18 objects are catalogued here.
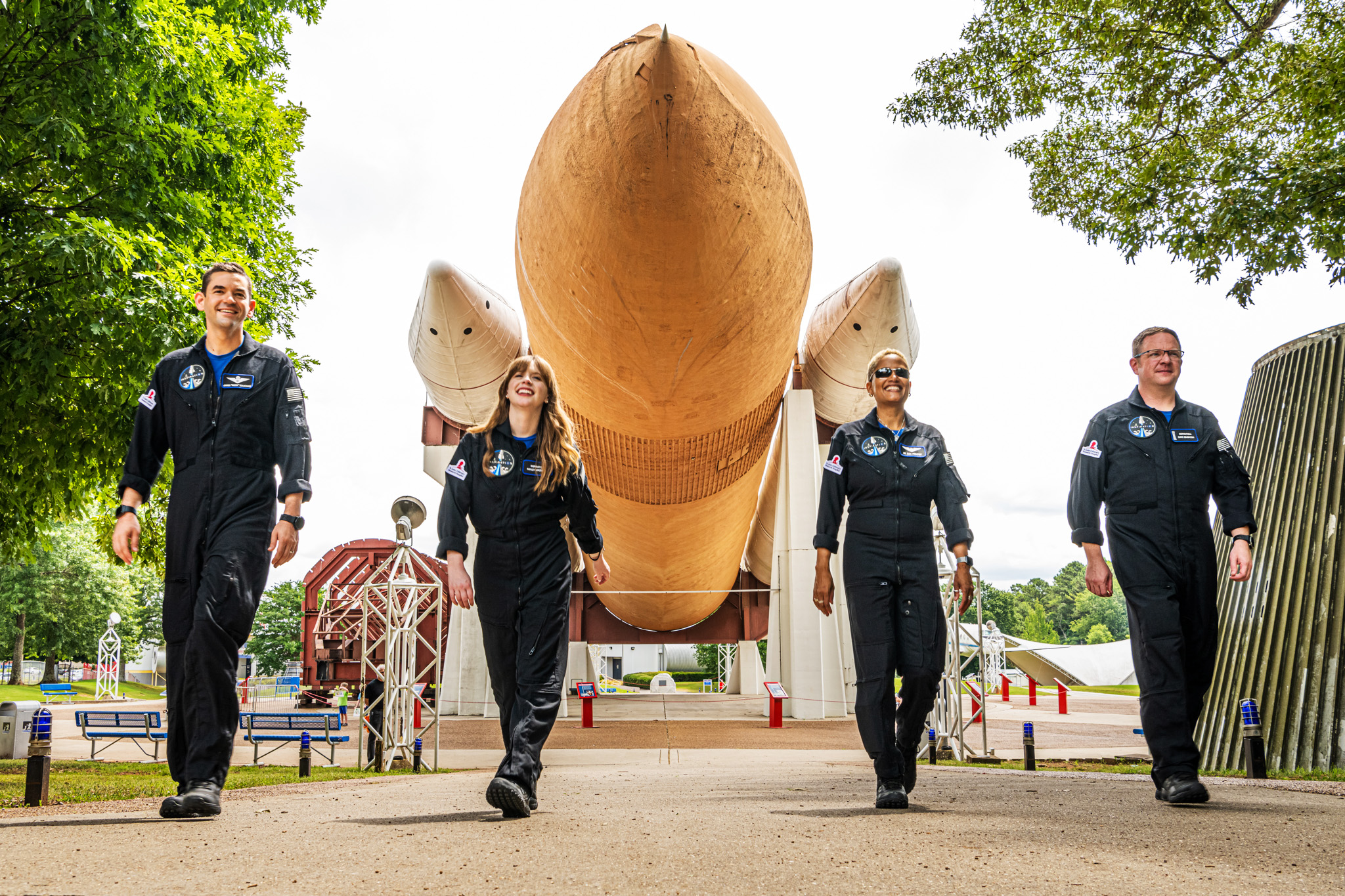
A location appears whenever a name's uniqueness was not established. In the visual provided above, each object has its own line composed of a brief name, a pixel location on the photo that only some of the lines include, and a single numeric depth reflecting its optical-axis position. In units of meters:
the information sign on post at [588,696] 13.12
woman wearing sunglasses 3.59
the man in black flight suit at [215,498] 3.04
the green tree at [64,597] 39.75
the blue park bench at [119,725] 11.33
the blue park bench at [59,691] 29.18
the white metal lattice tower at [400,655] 9.41
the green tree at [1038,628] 76.56
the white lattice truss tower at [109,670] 35.44
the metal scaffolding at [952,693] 10.16
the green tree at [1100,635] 81.87
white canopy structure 46.81
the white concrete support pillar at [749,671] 23.56
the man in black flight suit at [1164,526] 3.51
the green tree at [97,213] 7.06
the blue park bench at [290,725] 11.55
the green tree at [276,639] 60.75
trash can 9.49
